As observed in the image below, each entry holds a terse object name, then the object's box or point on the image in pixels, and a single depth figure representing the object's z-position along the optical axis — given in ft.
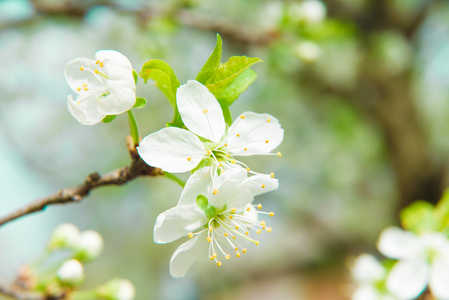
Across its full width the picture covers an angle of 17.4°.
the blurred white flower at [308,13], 1.48
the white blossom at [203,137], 0.79
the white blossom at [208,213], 0.79
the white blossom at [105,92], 0.79
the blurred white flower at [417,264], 0.95
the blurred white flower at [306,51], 1.47
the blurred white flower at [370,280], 0.99
